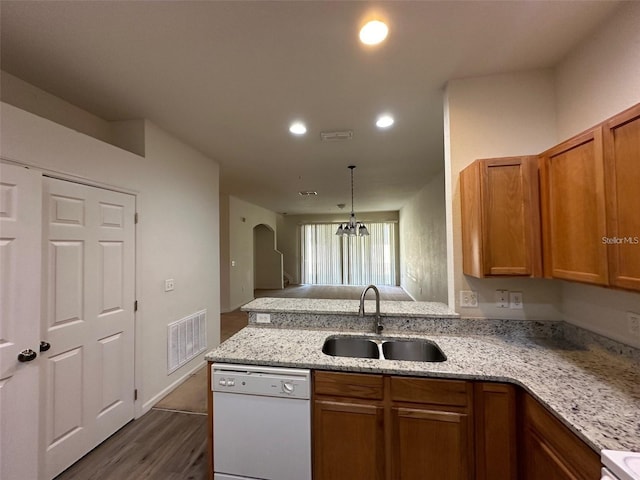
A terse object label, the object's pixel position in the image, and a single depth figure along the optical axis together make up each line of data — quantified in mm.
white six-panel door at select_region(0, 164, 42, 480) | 1397
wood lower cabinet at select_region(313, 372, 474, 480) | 1281
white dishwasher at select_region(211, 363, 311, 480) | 1400
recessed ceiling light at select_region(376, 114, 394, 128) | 2455
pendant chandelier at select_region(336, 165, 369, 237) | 5086
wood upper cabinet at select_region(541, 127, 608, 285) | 1192
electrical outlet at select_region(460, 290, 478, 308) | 1863
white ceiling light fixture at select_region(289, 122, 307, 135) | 2564
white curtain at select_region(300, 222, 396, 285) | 9289
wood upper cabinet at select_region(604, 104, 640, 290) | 1036
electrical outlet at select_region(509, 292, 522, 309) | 1816
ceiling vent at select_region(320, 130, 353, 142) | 2744
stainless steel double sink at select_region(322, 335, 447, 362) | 1763
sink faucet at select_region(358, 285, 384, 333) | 1867
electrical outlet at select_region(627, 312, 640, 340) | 1292
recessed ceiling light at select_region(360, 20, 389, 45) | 1394
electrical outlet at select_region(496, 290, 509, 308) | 1828
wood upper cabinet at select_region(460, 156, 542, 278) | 1564
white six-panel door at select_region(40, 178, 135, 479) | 1682
